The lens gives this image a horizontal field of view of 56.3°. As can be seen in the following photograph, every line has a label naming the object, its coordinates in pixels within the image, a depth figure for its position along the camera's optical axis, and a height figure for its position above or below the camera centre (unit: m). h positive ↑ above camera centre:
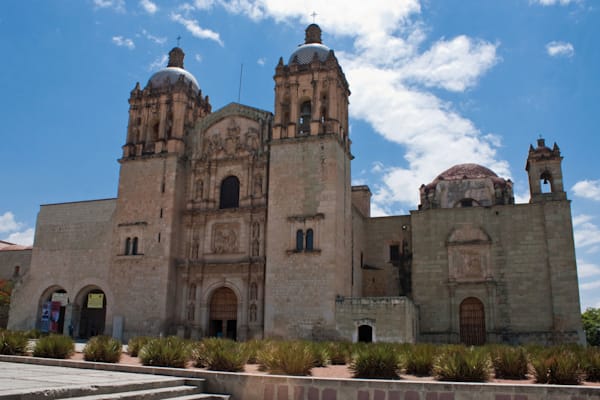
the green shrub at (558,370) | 11.66 -0.79
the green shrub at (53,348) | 14.45 -0.68
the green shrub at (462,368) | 11.80 -0.79
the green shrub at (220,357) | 12.77 -0.73
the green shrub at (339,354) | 16.36 -0.77
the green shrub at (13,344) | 14.76 -0.61
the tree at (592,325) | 47.75 +0.65
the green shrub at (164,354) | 13.33 -0.73
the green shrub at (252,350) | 15.07 -0.66
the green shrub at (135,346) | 16.57 -0.66
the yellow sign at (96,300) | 31.64 +1.23
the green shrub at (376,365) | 12.45 -0.81
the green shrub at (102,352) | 14.30 -0.73
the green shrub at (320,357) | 15.13 -0.79
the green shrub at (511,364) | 12.76 -0.76
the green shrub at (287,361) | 12.47 -0.76
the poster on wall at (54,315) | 32.47 +0.36
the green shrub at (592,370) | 12.44 -0.81
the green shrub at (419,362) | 13.05 -0.75
